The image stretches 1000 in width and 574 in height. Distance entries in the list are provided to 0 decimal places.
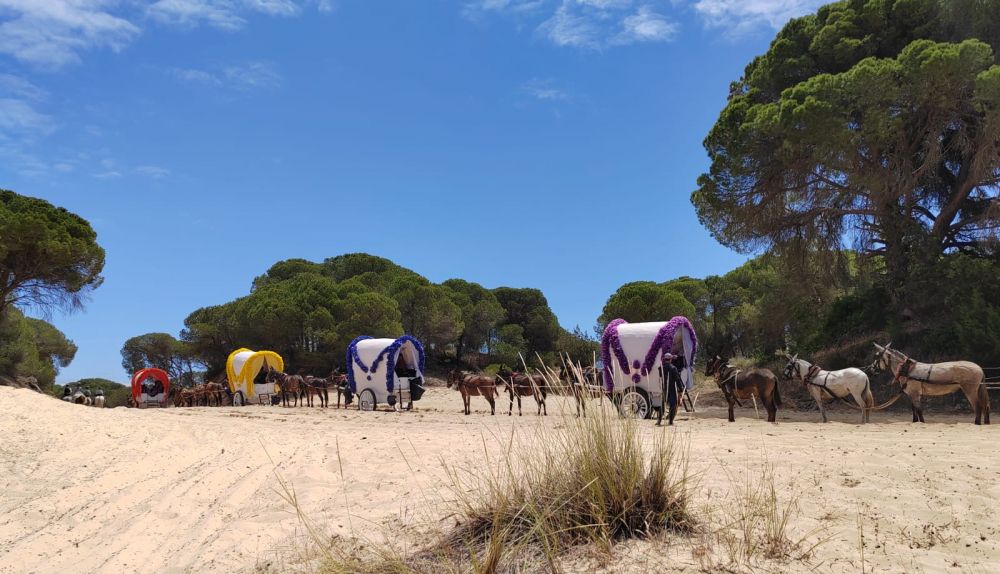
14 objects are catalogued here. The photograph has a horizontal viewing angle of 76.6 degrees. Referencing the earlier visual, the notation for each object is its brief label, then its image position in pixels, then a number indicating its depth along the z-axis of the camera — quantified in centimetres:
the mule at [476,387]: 1798
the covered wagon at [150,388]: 2875
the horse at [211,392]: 2773
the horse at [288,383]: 2409
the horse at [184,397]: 2867
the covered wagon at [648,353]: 1301
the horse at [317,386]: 2344
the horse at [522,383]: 1568
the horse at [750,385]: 1304
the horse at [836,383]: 1293
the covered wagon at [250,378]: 2608
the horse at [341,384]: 2127
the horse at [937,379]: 1184
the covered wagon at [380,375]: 1928
